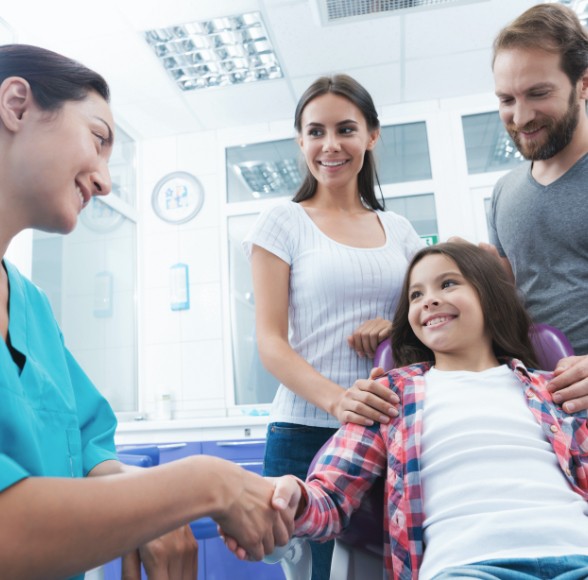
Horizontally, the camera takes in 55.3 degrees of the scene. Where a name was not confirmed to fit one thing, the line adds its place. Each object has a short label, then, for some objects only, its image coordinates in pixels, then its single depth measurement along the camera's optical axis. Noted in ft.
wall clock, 14.14
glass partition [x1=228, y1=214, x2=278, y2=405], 13.35
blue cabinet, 9.46
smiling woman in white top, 4.38
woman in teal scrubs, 2.21
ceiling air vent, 9.76
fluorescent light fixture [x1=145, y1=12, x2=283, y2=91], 10.75
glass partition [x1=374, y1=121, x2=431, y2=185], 13.62
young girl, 3.35
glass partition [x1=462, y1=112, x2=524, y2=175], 13.37
